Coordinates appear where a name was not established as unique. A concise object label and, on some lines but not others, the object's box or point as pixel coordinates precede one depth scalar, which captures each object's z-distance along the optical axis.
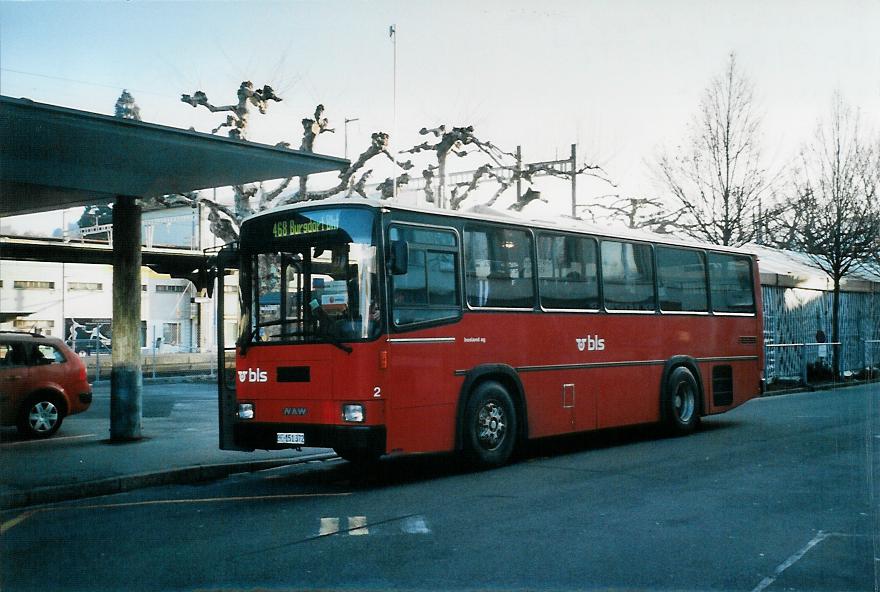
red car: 15.14
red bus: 10.61
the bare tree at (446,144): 30.66
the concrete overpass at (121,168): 10.62
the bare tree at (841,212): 28.72
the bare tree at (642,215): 32.59
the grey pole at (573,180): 33.47
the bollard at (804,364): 27.66
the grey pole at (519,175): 31.92
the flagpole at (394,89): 18.53
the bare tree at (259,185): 28.41
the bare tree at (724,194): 28.54
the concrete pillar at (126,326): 14.38
